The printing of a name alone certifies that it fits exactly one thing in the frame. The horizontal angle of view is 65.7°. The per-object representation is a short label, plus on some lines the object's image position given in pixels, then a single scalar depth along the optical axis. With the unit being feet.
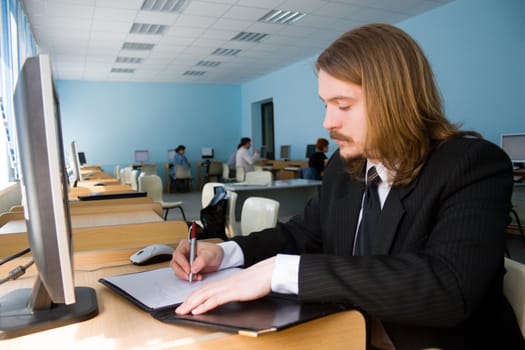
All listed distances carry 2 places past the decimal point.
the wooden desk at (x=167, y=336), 2.05
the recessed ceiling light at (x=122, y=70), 30.40
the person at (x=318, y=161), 20.43
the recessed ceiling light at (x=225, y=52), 25.83
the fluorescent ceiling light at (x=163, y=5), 17.81
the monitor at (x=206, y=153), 37.48
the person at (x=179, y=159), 33.63
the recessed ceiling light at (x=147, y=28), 20.79
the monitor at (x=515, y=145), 13.91
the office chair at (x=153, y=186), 16.85
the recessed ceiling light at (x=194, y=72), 32.01
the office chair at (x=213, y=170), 36.27
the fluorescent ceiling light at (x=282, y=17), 19.45
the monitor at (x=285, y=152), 30.22
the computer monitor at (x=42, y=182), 1.88
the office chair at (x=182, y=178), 33.47
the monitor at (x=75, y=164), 11.73
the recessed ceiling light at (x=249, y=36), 22.59
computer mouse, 3.90
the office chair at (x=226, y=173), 34.43
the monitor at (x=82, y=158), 31.31
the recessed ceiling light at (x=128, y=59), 27.30
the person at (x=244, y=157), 28.18
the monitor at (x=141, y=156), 35.35
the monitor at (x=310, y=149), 26.78
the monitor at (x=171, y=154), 36.50
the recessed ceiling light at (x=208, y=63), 29.01
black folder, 1.98
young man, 2.31
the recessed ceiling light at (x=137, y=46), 23.95
